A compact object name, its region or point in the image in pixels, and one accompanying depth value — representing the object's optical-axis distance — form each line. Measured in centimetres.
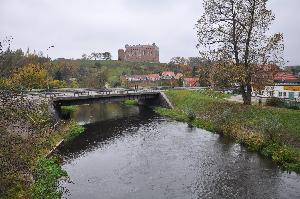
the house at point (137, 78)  11814
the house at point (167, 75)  11972
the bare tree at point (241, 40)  3203
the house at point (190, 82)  8583
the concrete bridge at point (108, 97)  3840
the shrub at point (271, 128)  2307
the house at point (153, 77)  11892
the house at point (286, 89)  4559
